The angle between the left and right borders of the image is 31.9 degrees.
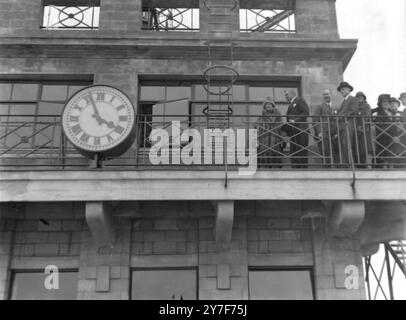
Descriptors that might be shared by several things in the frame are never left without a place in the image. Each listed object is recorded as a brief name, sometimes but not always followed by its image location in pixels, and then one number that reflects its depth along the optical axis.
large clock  12.02
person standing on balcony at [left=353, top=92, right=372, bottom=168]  12.36
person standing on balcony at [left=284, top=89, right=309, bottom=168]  13.00
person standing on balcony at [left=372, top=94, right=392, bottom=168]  12.45
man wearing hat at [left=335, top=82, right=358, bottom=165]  12.41
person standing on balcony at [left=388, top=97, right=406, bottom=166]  12.54
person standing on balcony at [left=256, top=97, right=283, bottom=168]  12.30
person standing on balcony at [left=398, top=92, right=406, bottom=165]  12.60
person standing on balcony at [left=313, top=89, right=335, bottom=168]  12.44
